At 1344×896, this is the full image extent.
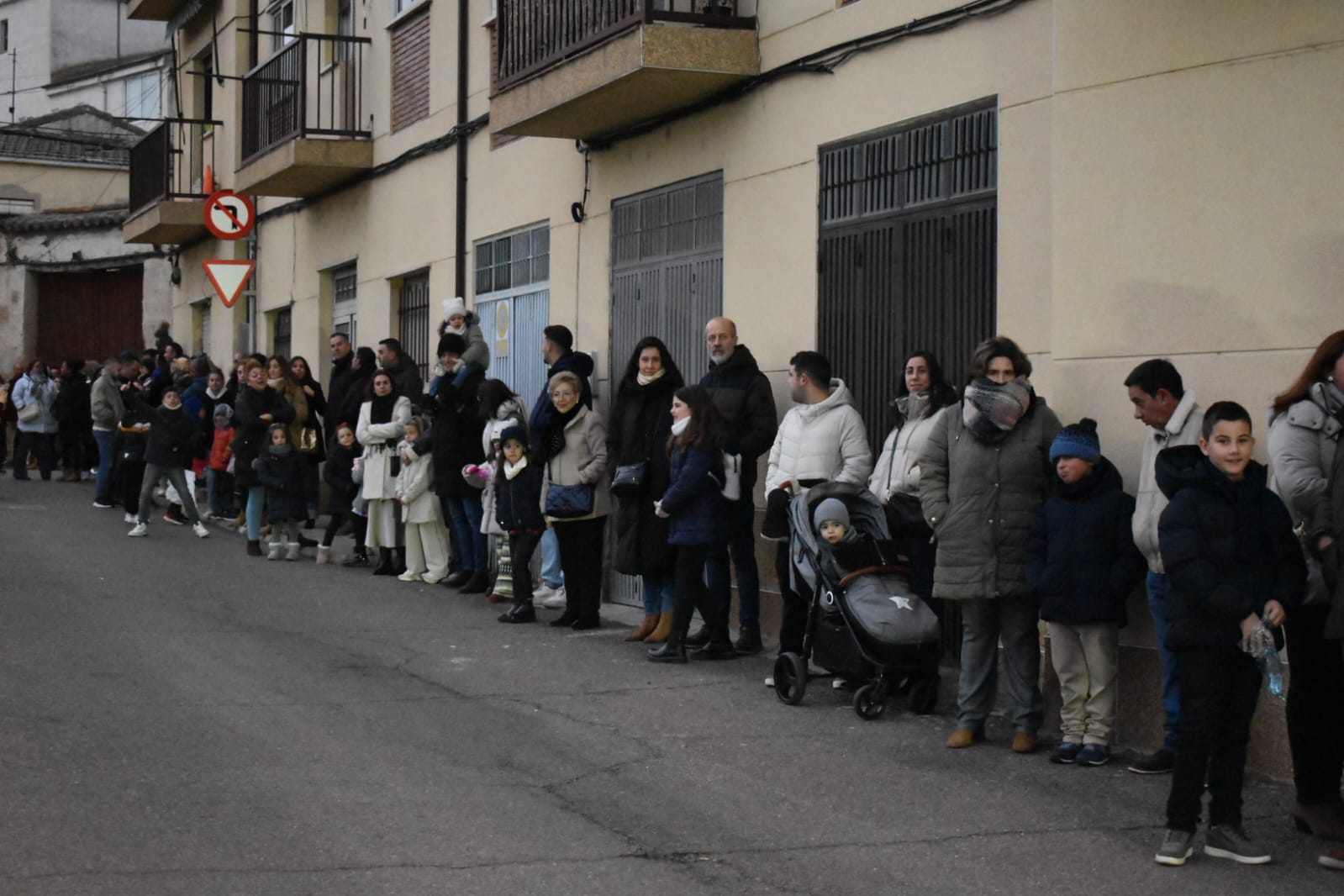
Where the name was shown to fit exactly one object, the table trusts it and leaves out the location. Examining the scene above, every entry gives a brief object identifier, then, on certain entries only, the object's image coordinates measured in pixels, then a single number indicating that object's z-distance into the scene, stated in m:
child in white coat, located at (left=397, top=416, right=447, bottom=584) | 14.41
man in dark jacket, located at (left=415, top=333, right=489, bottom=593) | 13.99
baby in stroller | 8.94
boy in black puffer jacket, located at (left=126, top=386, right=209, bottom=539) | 17.97
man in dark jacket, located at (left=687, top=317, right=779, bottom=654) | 10.77
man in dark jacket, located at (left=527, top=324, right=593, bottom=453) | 12.25
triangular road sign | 19.56
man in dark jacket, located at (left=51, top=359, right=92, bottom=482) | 25.75
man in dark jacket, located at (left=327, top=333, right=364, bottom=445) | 16.39
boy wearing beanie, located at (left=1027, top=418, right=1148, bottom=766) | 7.77
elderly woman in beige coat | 11.98
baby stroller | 8.69
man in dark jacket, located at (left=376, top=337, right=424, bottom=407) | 15.52
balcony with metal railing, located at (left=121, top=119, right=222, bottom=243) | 25.62
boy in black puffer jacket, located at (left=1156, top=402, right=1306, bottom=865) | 6.25
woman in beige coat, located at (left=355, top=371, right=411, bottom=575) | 14.92
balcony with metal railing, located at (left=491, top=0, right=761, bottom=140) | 12.02
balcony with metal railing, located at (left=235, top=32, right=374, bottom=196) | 19.17
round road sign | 21.09
